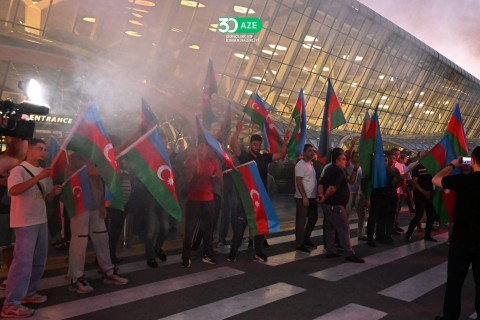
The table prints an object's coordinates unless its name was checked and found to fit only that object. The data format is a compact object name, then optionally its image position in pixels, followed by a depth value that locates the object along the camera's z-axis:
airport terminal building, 14.49
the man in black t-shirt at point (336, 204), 6.11
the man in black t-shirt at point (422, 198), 7.71
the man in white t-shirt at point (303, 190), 6.51
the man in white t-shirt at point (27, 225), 3.71
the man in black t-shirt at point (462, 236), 3.69
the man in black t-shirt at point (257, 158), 5.93
